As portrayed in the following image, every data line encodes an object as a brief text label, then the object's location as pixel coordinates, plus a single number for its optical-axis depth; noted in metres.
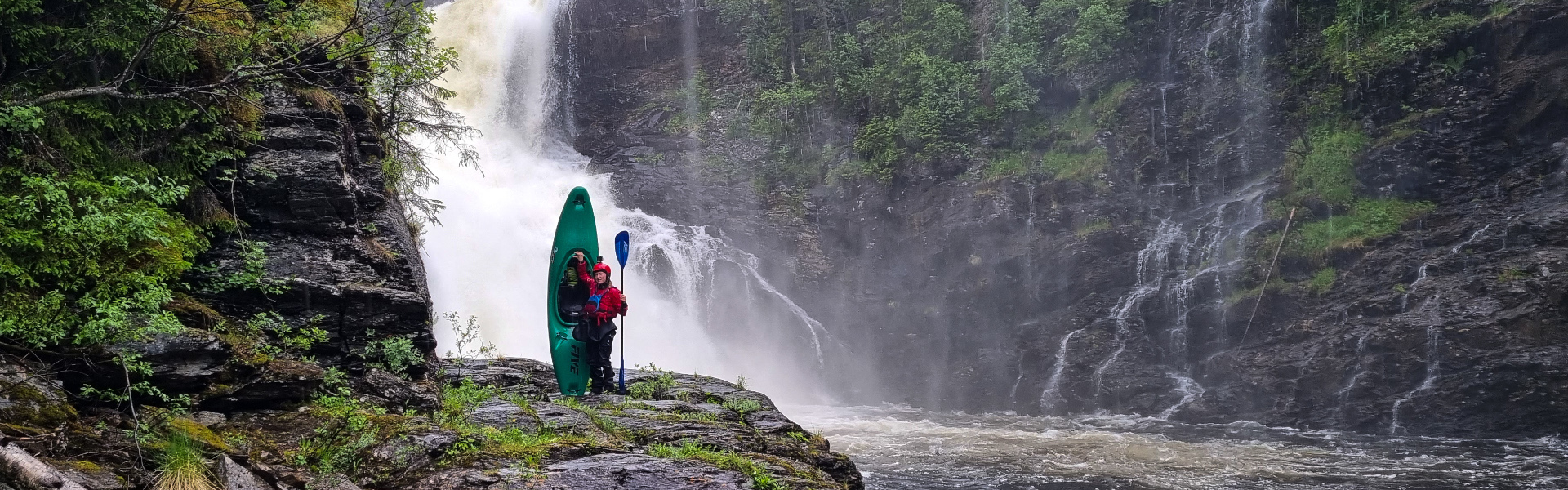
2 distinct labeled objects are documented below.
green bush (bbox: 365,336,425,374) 6.90
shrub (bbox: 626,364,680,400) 9.29
